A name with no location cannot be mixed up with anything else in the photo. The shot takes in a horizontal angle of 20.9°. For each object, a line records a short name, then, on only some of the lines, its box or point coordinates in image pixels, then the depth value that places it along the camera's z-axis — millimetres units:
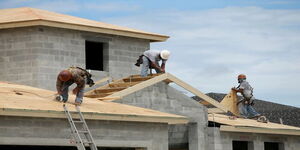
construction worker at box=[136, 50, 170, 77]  32869
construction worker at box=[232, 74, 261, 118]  36731
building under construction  24906
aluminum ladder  24375
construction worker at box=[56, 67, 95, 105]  27078
